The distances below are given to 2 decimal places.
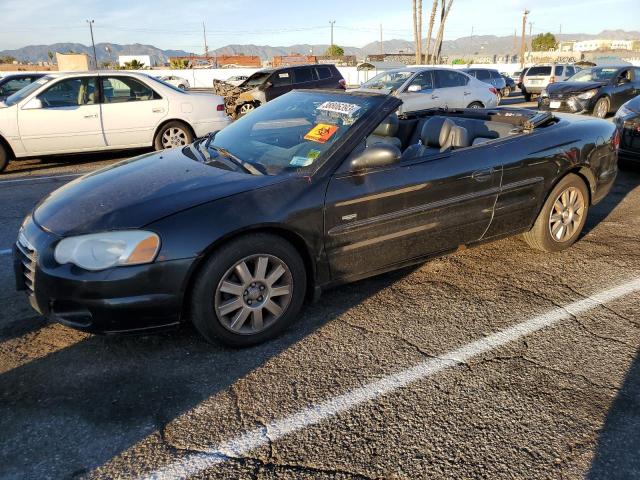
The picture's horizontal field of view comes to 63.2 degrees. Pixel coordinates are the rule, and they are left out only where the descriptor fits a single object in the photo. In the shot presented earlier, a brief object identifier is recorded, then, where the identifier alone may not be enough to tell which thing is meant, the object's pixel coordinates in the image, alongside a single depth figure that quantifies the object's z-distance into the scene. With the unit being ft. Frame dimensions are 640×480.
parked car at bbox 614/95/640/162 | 23.27
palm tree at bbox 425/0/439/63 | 123.90
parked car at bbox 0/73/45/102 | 32.09
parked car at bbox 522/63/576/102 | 71.05
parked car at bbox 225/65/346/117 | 47.73
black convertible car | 8.79
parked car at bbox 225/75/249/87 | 111.73
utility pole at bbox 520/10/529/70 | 169.56
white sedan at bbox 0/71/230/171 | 25.62
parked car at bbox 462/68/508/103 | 69.52
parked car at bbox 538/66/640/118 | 46.14
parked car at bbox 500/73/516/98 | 83.78
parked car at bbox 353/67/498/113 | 39.38
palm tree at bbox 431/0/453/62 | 122.93
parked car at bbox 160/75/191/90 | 105.21
